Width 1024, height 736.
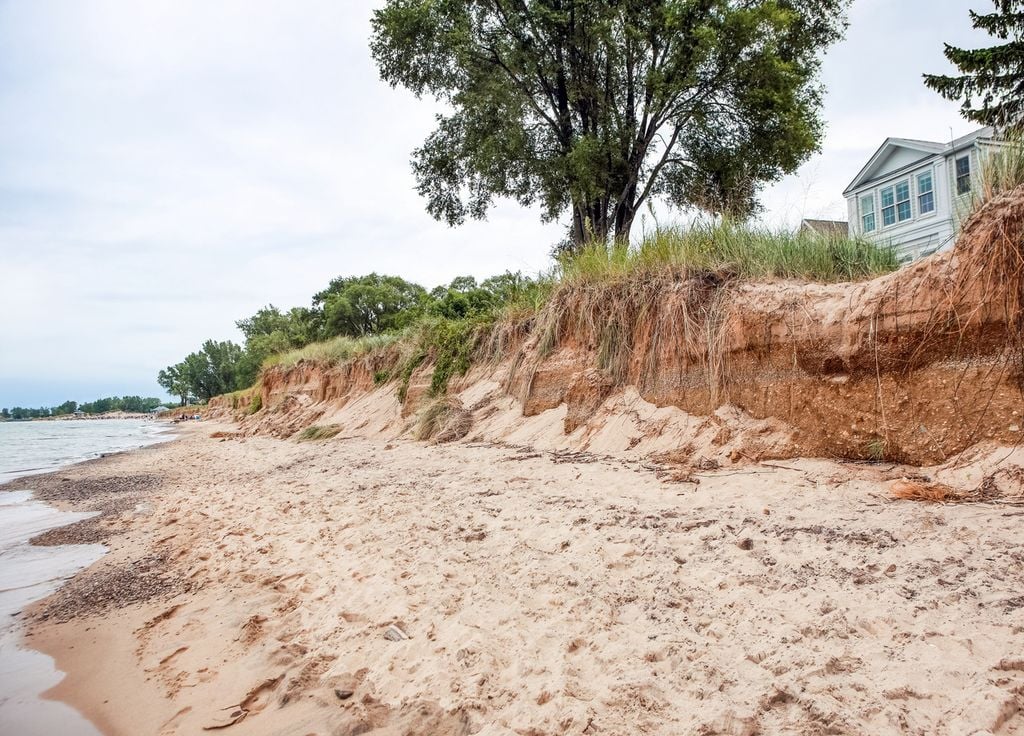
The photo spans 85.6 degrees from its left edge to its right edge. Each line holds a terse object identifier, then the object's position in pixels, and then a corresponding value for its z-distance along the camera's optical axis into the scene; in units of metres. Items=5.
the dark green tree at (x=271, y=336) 36.53
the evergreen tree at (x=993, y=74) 10.54
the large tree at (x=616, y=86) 11.70
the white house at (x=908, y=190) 17.22
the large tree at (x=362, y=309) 32.03
